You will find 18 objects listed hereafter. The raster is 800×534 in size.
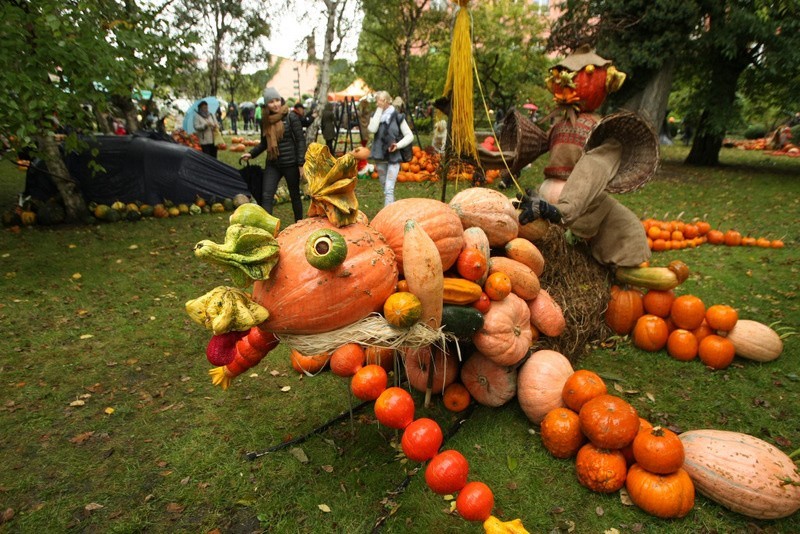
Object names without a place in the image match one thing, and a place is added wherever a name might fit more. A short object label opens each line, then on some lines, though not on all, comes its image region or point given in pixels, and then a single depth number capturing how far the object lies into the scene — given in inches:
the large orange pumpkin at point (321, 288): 83.5
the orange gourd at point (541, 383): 120.3
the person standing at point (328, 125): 516.2
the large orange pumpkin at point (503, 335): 109.3
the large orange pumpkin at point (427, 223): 99.0
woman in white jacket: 323.3
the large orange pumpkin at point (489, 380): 126.2
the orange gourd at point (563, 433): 112.1
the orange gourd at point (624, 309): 166.7
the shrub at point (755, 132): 1102.0
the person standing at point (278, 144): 282.0
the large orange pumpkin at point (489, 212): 123.7
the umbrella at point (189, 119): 559.7
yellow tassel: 131.2
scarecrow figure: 128.3
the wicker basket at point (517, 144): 148.5
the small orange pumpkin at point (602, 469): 103.7
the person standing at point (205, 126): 461.4
